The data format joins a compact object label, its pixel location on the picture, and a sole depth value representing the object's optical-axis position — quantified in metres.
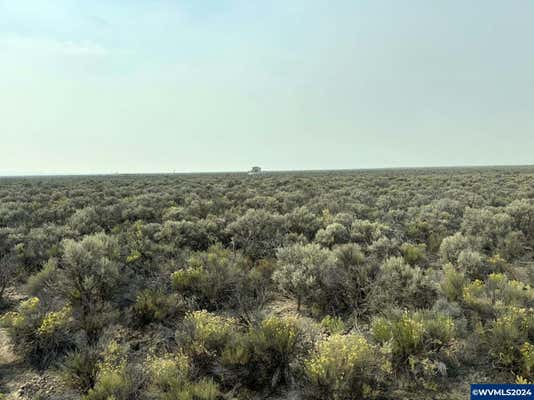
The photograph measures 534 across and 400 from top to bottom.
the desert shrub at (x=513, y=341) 4.16
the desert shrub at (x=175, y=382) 3.74
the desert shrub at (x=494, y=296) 5.31
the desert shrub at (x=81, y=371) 4.19
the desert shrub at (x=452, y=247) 8.27
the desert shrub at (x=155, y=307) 5.83
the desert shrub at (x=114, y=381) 3.81
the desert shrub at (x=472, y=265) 7.15
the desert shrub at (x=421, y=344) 4.20
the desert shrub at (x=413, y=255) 8.31
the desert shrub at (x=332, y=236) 9.86
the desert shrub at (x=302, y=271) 6.42
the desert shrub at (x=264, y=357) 4.31
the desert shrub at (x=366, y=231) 9.96
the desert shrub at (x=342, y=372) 3.78
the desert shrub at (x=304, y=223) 11.55
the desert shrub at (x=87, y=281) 6.06
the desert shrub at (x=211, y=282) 6.46
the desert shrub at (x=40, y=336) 4.92
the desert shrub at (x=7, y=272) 6.80
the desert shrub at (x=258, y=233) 9.52
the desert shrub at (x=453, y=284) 6.02
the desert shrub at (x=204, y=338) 4.51
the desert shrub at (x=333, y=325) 5.15
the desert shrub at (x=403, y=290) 5.88
